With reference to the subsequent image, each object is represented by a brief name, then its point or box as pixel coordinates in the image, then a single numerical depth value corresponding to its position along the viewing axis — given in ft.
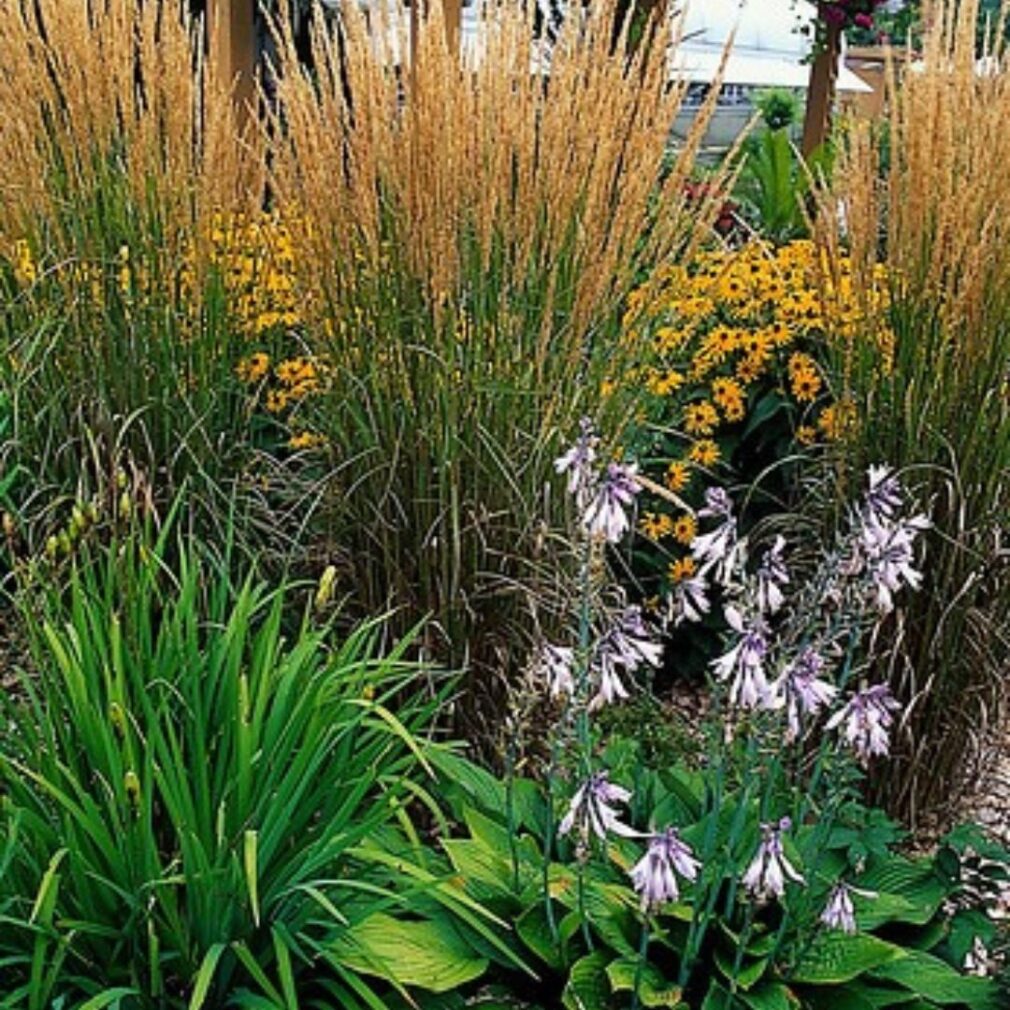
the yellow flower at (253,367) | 10.57
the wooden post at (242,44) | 15.88
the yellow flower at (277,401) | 10.70
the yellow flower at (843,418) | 9.40
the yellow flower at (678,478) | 11.05
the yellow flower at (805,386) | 11.21
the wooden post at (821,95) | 20.79
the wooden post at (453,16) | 11.81
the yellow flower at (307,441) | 9.55
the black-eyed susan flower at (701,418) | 11.42
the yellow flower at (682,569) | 10.93
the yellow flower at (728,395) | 11.51
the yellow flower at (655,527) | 11.09
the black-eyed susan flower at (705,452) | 11.21
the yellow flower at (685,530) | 11.15
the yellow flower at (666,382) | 10.54
